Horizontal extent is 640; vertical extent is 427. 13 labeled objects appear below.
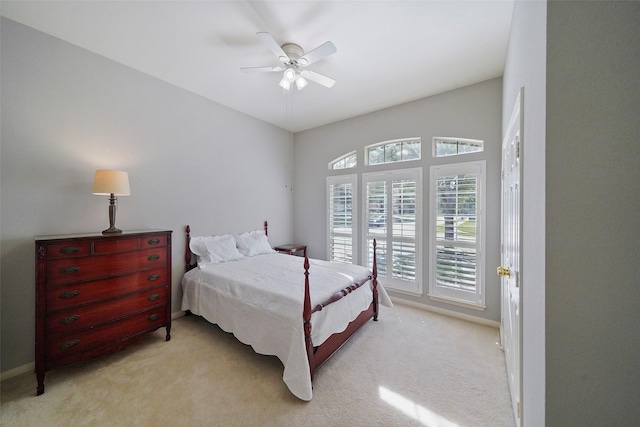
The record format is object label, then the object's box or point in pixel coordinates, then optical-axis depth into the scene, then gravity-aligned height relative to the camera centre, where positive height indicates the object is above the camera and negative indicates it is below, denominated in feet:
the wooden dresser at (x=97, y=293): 5.98 -2.45
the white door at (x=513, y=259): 4.57 -1.12
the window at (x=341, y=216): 13.34 -0.13
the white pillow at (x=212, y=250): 10.41 -1.75
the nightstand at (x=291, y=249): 14.24 -2.25
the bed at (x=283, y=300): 6.08 -2.90
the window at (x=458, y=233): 9.59 -0.83
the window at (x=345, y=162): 13.43 +3.24
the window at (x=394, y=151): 11.40 +3.40
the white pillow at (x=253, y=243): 12.09 -1.65
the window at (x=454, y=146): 9.97 +3.14
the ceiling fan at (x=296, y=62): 6.48 +4.79
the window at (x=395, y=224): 11.16 -0.53
